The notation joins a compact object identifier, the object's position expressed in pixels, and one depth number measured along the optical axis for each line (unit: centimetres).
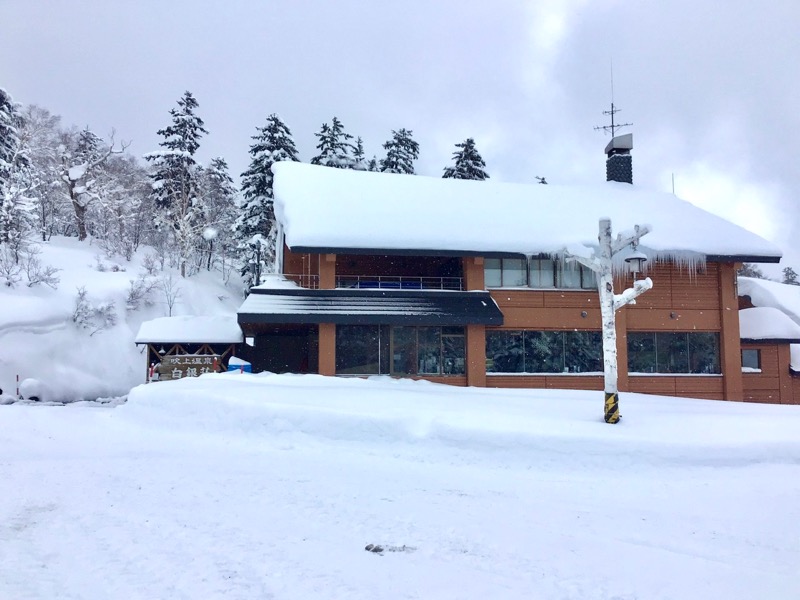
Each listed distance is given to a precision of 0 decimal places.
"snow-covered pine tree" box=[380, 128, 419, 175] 4122
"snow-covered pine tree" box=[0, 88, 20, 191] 3522
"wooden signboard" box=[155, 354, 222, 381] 2047
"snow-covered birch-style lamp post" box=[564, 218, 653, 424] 1180
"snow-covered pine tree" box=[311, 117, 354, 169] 3781
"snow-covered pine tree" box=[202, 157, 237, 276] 4606
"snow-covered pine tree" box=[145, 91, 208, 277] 4022
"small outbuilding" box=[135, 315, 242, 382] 2302
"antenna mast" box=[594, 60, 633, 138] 2571
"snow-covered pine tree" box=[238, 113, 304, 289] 3553
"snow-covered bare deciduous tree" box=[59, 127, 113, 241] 4153
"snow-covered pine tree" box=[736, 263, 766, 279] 6233
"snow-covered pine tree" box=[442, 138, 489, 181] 3919
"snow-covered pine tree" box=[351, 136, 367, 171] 3858
